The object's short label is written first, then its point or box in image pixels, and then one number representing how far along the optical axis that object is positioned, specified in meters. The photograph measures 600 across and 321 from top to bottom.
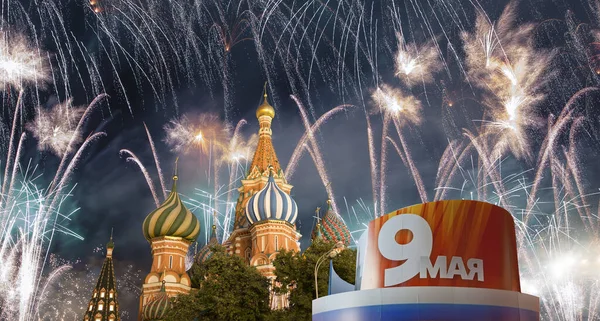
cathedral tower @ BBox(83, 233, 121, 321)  51.75
